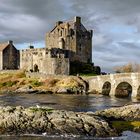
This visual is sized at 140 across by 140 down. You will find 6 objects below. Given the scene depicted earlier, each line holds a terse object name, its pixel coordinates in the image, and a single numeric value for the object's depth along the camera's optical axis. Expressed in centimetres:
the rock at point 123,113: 4275
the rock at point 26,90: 9055
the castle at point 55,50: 10656
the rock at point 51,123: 3522
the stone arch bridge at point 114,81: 7969
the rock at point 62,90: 9000
